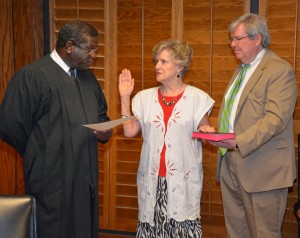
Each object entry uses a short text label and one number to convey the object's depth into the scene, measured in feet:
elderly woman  8.80
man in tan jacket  8.31
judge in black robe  7.61
